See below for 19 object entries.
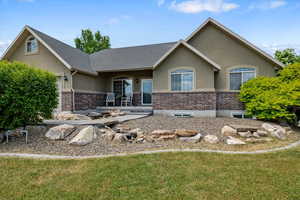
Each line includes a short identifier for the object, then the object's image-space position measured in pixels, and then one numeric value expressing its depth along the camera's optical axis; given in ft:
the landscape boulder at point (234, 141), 17.93
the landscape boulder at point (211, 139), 18.62
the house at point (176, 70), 31.24
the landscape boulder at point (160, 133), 19.87
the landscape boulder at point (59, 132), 19.27
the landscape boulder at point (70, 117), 30.01
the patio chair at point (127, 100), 42.38
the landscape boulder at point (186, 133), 19.74
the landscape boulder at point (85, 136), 17.74
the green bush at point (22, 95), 18.54
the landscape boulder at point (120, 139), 18.47
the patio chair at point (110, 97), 42.78
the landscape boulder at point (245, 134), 20.27
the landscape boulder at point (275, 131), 20.86
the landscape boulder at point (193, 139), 18.71
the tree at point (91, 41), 109.50
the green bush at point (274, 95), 25.44
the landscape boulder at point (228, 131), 20.42
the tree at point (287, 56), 60.59
